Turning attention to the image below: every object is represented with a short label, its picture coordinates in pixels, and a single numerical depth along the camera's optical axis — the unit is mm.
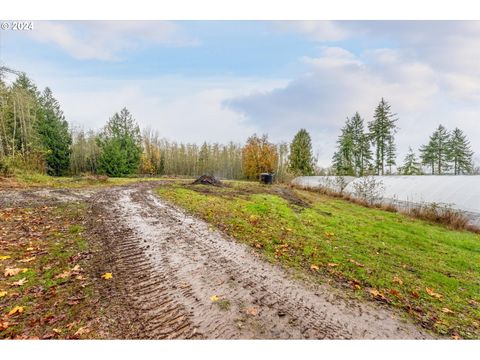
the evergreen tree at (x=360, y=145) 30656
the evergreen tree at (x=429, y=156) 33906
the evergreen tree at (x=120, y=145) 33406
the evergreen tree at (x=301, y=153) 32375
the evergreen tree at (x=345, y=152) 24703
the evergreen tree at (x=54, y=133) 31042
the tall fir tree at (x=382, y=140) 31203
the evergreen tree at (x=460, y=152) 32469
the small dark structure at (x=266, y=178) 21219
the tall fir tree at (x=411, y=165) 35372
